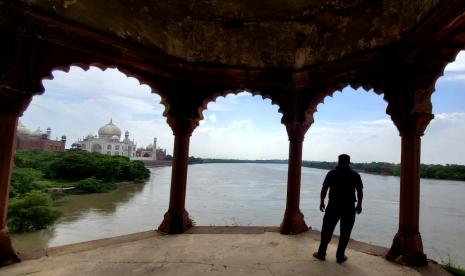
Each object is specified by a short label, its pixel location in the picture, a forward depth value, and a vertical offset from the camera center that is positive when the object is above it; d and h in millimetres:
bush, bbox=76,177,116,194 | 32875 -3715
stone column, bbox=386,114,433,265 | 3658 -253
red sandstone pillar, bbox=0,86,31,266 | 3326 -55
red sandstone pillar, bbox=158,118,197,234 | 4820 -290
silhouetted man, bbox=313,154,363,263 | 3578 -411
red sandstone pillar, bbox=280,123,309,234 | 4925 -205
